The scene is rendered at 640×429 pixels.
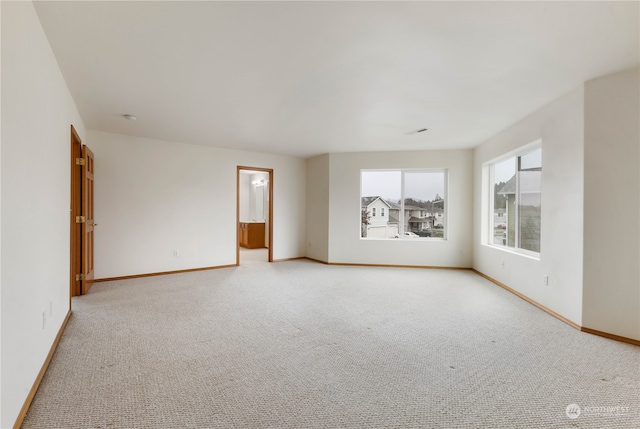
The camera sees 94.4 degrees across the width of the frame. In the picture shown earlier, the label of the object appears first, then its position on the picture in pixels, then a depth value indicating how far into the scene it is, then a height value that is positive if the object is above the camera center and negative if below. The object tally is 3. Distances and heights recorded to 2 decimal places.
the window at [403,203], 5.99 +0.22
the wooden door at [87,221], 3.84 -0.13
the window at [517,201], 3.89 +0.21
